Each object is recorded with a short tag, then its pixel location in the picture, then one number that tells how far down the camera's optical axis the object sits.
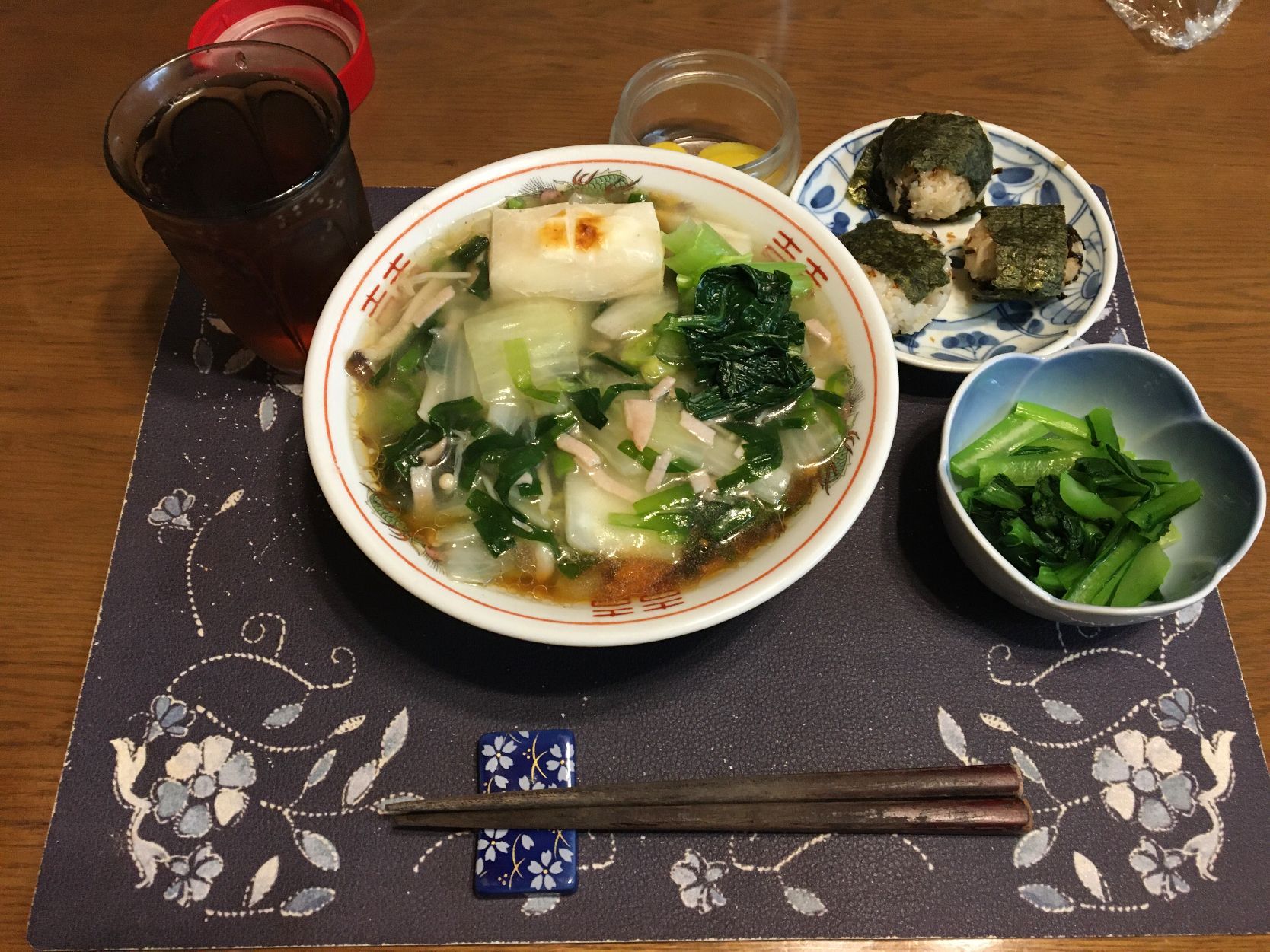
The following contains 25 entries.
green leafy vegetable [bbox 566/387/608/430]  0.40
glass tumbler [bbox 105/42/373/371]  0.39
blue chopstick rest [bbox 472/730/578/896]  0.37
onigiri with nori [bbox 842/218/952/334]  0.45
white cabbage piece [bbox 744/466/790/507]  0.39
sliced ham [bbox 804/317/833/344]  0.41
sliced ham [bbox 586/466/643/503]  0.39
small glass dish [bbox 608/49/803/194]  0.52
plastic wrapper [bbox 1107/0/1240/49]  0.60
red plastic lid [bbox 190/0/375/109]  0.57
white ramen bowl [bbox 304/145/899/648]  0.35
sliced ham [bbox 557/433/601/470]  0.39
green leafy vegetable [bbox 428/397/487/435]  0.40
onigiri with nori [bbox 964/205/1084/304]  0.46
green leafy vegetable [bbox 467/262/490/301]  0.43
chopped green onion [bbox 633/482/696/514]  0.39
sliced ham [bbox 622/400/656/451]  0.39
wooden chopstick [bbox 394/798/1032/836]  0.37
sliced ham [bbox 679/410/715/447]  0.40
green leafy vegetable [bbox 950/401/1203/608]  0.40
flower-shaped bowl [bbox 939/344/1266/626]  0.39
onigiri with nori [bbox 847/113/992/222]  0.49
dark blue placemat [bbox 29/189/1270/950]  0.37
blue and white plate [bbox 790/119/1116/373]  0.47
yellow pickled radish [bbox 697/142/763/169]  0.51
